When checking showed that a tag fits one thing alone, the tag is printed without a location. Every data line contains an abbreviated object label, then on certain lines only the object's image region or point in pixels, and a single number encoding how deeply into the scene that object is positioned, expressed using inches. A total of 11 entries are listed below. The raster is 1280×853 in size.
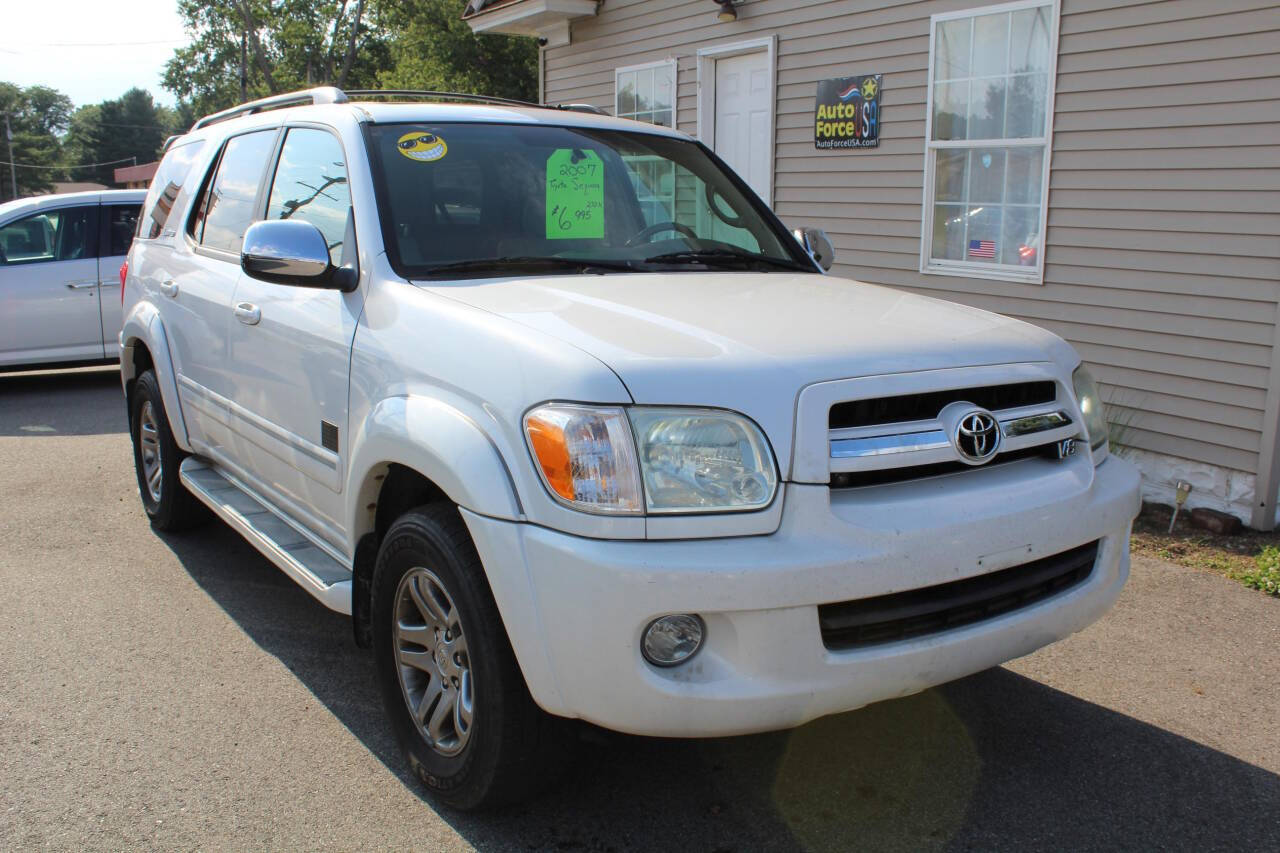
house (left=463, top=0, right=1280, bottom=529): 227.6
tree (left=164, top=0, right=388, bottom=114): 1734.7
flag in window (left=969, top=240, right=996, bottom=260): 288.2
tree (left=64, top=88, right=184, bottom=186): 4343.0
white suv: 97.7
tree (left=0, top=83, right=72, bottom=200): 3641.7
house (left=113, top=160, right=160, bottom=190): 2123.5
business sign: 316.8
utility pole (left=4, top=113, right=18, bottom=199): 3198.3
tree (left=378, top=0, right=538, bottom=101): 1291.8
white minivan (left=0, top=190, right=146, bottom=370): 385.1
